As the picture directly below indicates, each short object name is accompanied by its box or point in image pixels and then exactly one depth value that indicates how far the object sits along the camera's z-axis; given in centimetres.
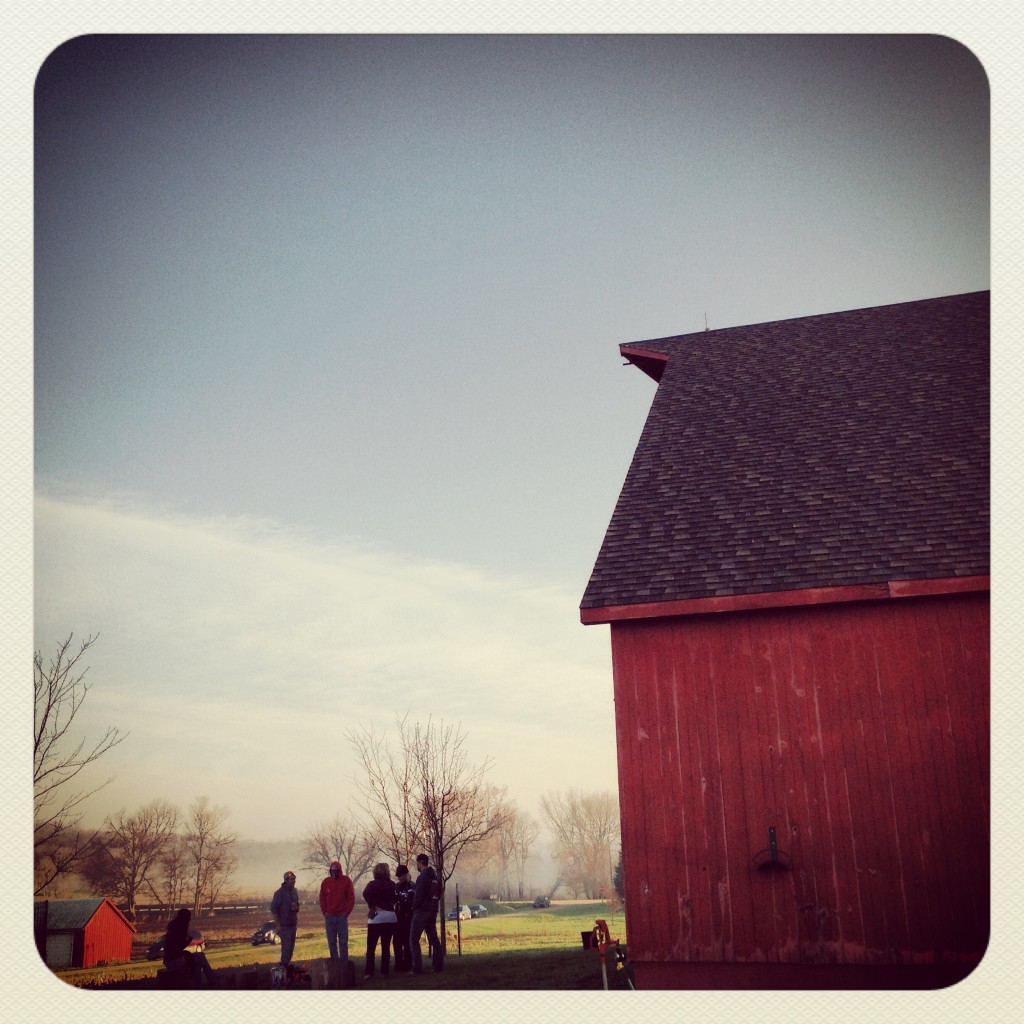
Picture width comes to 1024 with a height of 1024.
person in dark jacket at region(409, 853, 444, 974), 862
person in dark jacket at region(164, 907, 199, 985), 827
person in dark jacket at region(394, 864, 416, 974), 934
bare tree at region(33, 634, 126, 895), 984
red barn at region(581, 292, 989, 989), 714
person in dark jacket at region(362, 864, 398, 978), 912
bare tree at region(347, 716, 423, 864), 1947
